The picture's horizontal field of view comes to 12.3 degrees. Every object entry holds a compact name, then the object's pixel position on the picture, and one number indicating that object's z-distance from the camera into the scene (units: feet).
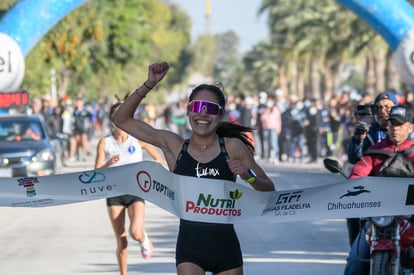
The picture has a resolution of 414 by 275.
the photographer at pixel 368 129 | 53.15
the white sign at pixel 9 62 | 105.90
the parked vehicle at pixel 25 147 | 116.61
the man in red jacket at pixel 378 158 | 43.29
